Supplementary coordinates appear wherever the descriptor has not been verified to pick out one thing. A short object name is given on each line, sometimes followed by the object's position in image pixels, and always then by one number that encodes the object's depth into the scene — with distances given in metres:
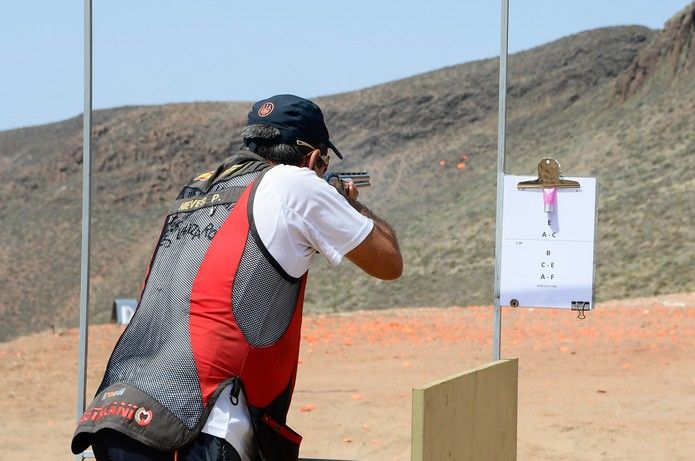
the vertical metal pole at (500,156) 8.63
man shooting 4.55
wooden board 5.40
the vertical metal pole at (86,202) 9.12
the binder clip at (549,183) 8.80
